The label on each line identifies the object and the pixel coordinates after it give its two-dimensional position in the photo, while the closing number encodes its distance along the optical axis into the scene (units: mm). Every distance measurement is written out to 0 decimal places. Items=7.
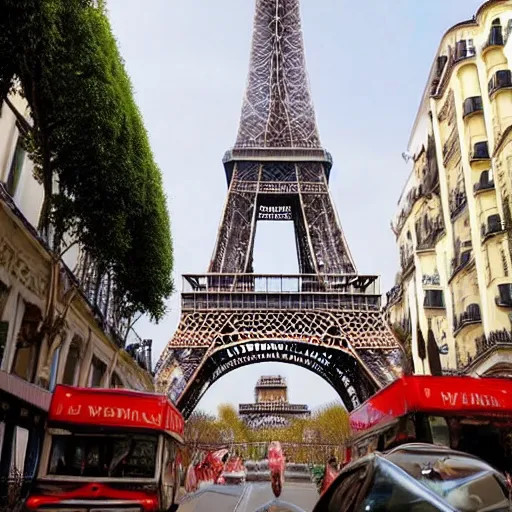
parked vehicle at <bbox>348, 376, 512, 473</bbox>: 10164
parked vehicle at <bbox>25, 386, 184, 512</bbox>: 9305
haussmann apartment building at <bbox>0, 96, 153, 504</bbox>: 13336
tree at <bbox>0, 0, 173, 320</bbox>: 10680
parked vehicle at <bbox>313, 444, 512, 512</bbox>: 3357
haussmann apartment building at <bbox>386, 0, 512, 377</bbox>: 25000
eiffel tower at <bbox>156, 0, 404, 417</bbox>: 32062
